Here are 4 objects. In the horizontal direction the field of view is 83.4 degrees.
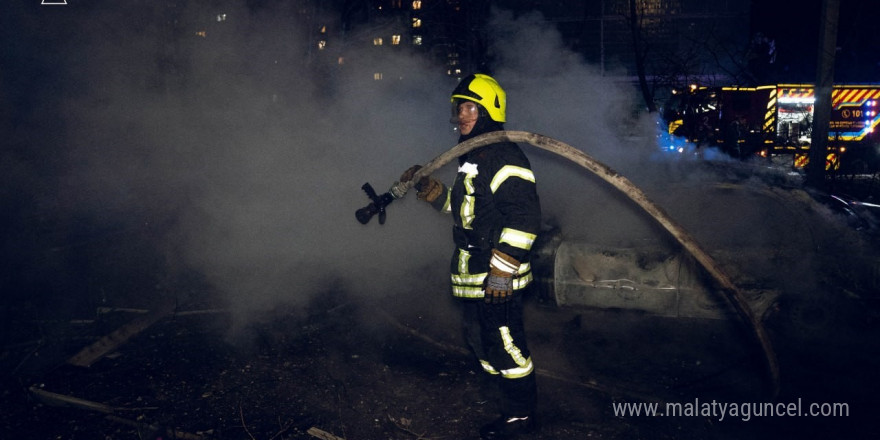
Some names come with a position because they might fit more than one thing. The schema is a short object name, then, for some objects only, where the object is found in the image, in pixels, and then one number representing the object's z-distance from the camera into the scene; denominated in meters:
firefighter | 2.61
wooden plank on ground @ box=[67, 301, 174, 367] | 3.67
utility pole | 5.99
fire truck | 10.28
